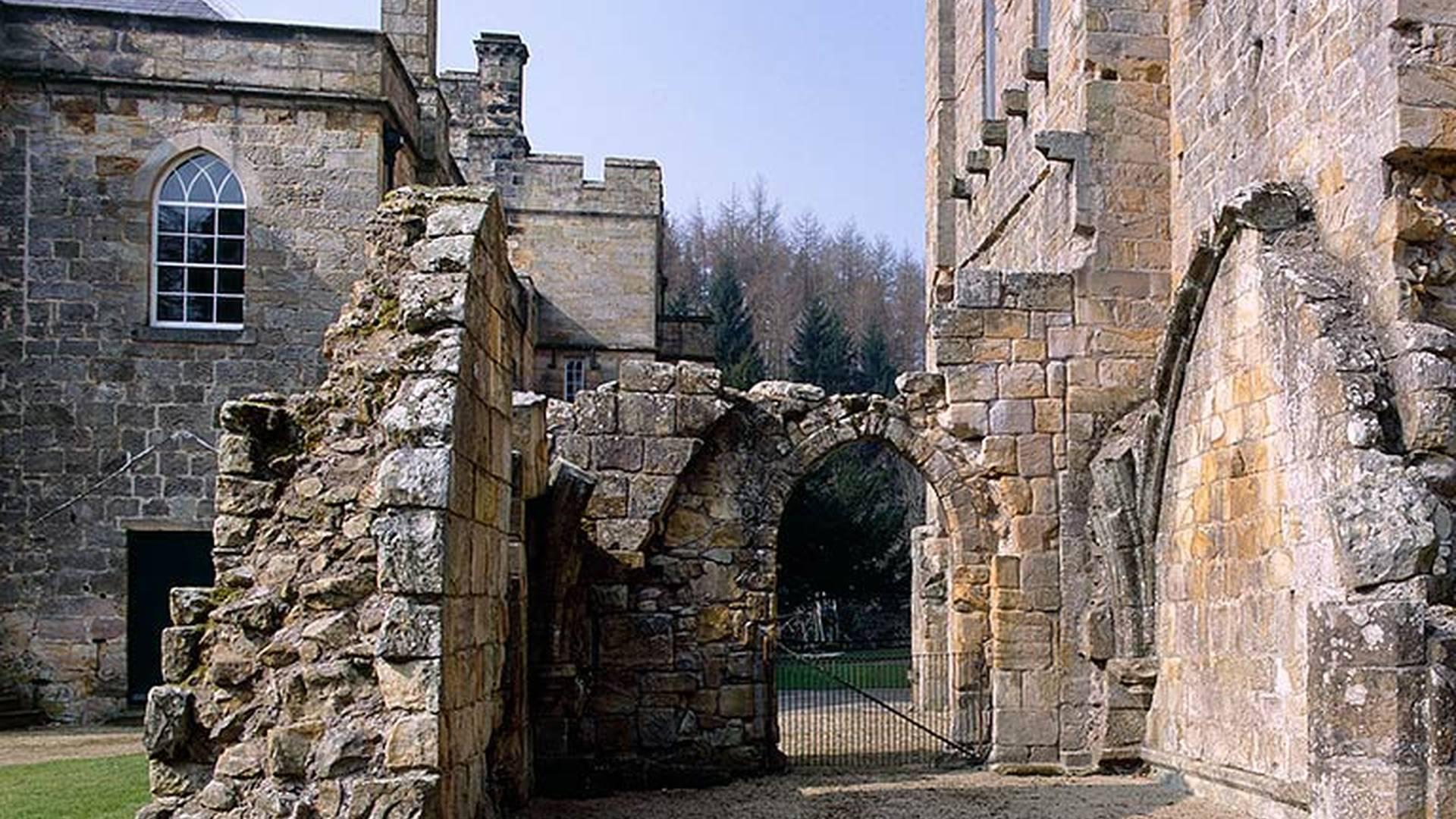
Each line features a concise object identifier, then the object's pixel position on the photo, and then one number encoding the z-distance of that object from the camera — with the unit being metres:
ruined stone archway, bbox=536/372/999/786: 10.91
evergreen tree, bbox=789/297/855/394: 39.16
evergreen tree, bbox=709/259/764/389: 38.00
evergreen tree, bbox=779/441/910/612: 25.70
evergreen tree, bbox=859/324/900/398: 42.00
